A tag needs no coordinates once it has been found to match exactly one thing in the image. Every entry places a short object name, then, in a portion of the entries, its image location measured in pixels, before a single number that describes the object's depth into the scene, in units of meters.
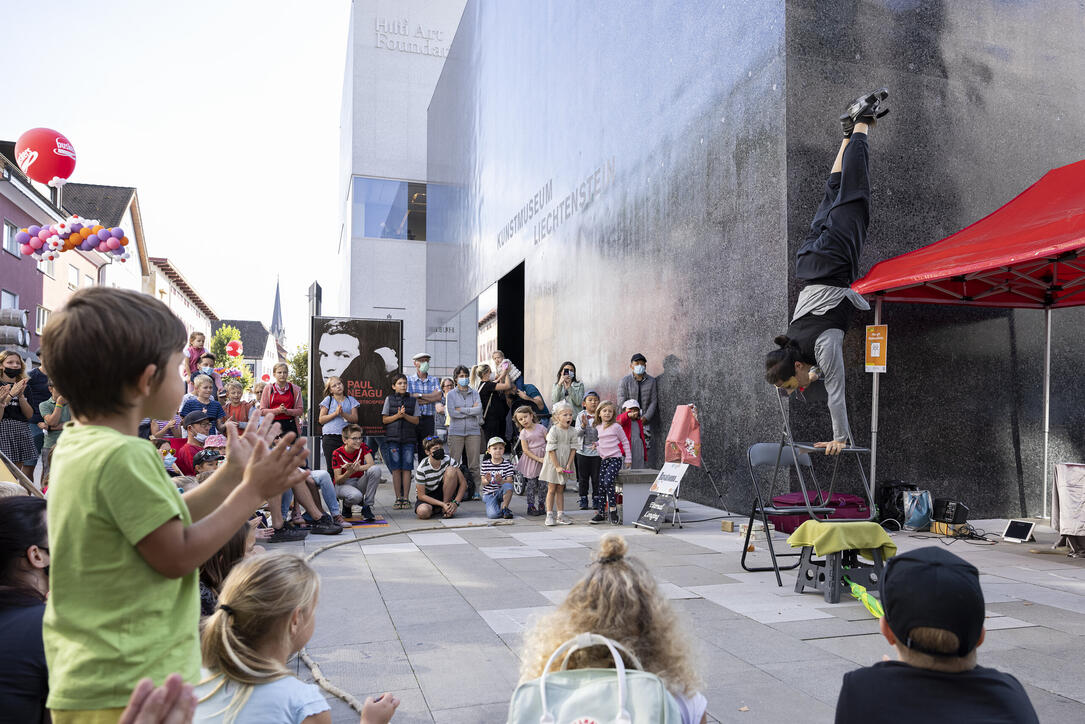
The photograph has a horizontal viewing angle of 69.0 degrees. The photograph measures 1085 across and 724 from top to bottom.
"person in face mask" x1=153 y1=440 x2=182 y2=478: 7.89
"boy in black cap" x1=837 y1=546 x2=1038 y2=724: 1.66
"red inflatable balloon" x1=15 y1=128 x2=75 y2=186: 11.74
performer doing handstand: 6.79
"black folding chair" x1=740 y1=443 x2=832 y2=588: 6.00
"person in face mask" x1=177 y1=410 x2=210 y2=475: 8.30
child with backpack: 1.92
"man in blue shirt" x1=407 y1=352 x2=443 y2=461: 11.56
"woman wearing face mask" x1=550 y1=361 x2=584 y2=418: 13.39
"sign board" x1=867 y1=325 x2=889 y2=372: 8.37
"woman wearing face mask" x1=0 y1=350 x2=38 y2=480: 8.49
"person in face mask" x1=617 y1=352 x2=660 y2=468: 12.04
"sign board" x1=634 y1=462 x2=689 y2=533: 8.80
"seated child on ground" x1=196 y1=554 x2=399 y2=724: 2.04
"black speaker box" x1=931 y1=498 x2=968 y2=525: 8.48
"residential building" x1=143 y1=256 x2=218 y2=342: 57.34
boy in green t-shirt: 1.49
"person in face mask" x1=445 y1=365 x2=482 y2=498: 11.88
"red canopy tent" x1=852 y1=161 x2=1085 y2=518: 6.78
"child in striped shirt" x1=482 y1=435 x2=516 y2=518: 10.11
